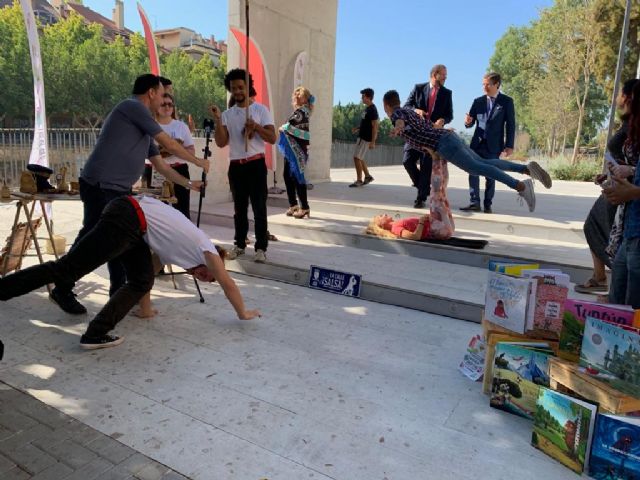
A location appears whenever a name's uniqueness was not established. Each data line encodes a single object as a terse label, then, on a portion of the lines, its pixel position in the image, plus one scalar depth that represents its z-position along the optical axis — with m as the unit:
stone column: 8.48
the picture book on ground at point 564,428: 2.05
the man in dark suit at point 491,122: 6.60
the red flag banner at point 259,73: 8.11
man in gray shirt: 3.36
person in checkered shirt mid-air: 5.01
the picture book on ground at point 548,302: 2.64
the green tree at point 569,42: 22.05
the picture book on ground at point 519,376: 2.45
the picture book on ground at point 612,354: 2.05
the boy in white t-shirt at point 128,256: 2.95
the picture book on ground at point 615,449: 1.91
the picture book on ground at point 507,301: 2.66
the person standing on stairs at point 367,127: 8.97
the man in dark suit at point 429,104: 6.78
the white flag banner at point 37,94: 5.39
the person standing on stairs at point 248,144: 4.75
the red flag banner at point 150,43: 7.32
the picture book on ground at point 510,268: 2.83
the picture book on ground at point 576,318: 2.29
